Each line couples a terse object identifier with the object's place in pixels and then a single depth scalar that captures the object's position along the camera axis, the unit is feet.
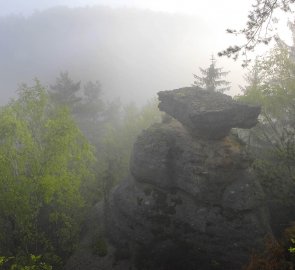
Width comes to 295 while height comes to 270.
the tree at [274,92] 94.12
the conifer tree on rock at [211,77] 128.06
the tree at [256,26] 41.45
